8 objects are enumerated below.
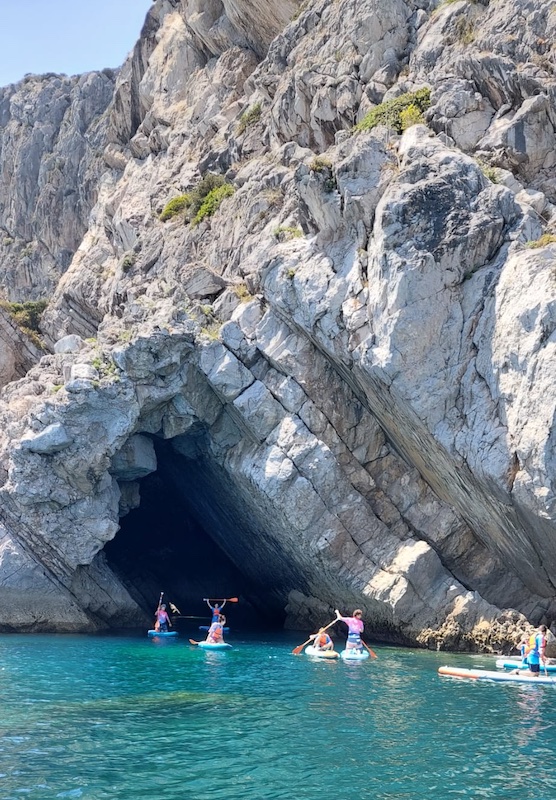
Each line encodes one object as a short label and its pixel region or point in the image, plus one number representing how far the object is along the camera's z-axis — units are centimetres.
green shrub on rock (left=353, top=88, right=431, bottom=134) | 3291
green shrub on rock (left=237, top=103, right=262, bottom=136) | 4259
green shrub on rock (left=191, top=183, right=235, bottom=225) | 4062
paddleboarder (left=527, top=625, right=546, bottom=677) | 2321
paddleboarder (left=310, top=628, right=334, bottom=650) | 2812
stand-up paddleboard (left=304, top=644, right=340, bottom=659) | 2731
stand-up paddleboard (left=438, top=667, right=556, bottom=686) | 2248
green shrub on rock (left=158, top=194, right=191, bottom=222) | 4288
